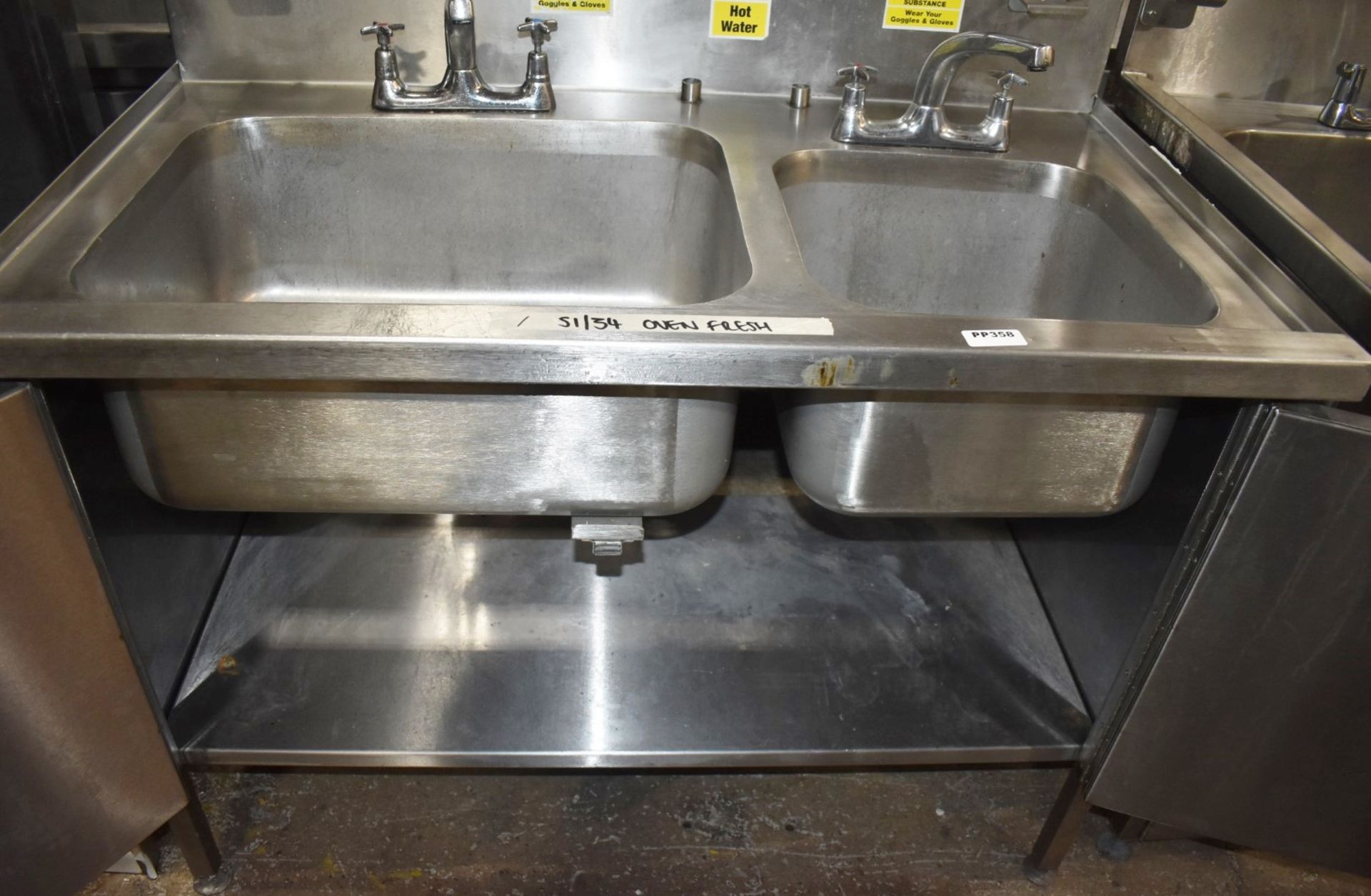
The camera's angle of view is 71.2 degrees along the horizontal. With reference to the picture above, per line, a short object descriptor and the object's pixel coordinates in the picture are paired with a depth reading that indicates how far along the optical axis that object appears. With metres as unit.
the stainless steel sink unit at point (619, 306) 0.86
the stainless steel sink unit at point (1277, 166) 1.04
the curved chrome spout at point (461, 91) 1.27
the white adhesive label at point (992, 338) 0.88
